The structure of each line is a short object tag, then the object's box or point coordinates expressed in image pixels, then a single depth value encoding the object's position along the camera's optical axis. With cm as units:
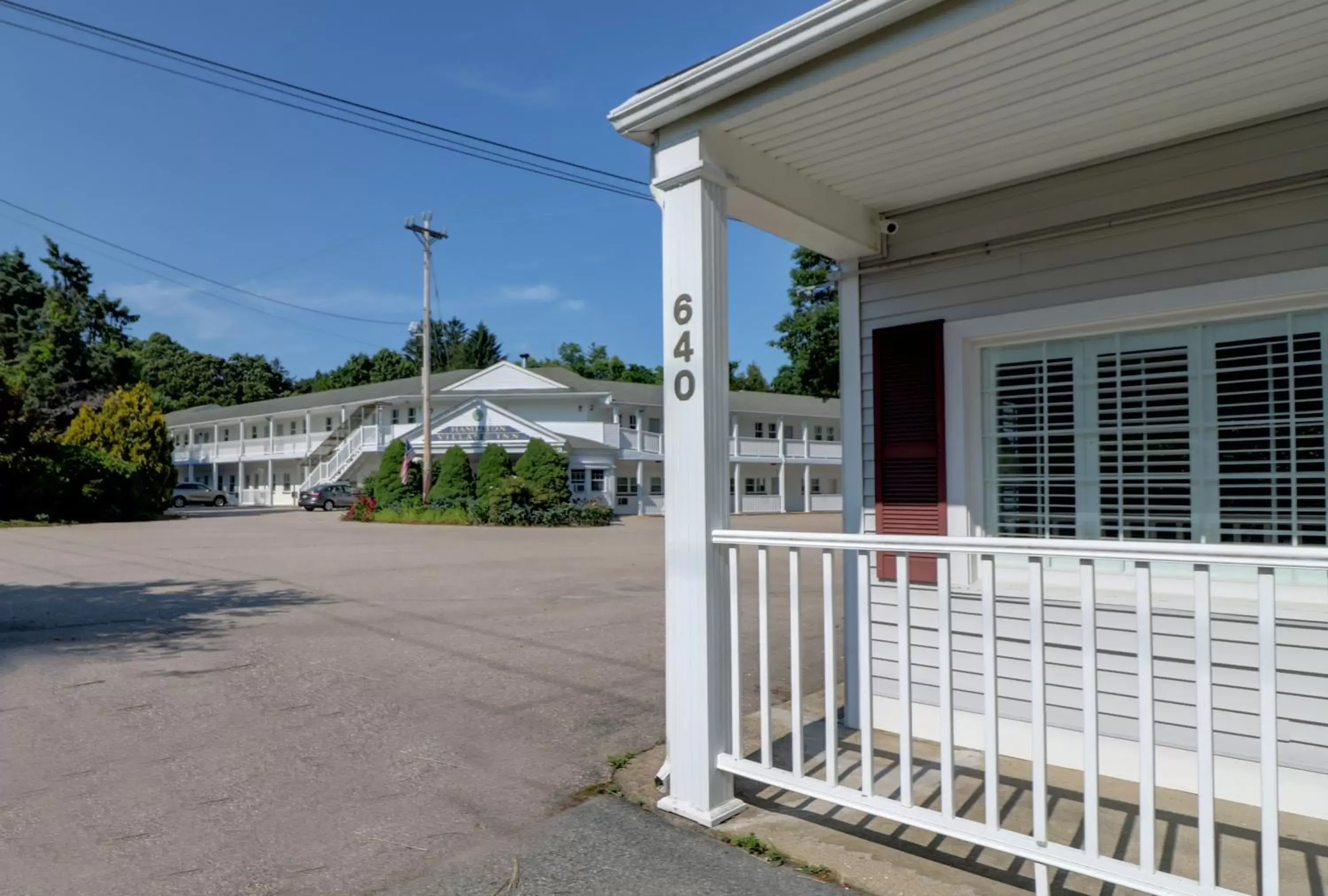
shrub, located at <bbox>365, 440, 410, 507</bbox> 3105
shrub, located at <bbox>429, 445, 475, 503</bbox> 3022
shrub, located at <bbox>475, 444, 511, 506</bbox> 2973
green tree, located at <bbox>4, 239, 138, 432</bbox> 3438
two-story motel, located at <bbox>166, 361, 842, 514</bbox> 3400
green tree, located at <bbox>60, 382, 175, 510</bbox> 3047
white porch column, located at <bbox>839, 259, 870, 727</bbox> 500
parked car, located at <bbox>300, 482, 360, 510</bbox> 3672
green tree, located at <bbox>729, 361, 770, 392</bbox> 6506
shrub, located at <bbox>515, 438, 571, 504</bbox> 2806
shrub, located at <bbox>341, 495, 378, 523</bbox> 2945
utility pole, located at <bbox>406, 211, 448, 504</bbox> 3027
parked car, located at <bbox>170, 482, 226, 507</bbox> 4069
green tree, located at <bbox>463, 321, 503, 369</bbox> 7081
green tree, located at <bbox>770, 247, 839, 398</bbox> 2155
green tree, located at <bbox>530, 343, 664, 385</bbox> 6725
